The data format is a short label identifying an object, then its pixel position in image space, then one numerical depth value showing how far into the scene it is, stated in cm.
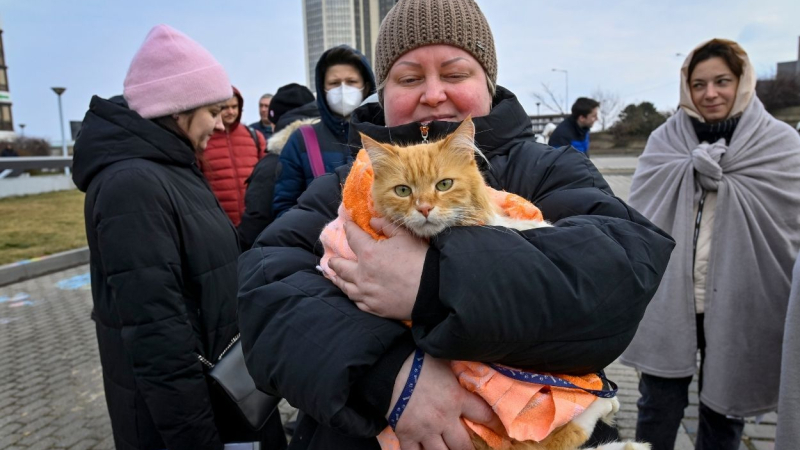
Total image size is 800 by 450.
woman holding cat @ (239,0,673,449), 117
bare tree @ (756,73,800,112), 3559
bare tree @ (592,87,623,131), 5241
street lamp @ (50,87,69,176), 2386
